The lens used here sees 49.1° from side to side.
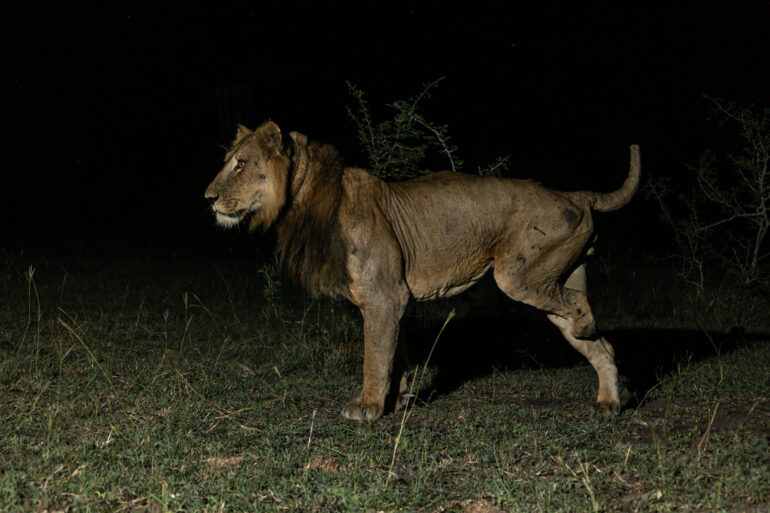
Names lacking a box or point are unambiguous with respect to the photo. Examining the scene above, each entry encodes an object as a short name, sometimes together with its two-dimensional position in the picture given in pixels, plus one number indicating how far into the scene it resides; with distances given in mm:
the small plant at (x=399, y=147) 6762
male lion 5039
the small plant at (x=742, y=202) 9094
